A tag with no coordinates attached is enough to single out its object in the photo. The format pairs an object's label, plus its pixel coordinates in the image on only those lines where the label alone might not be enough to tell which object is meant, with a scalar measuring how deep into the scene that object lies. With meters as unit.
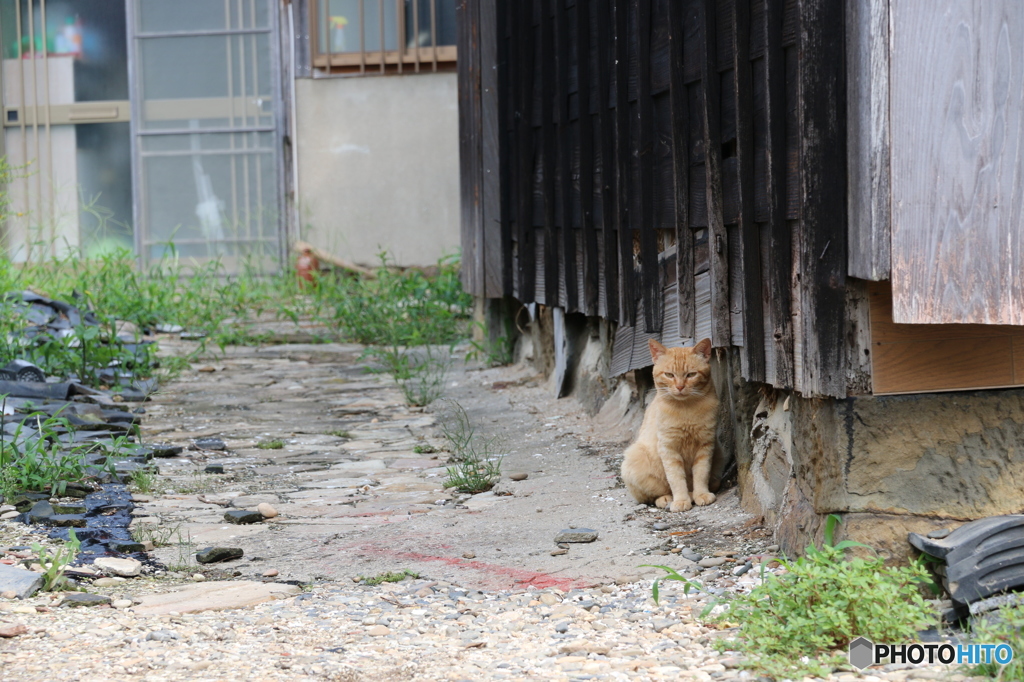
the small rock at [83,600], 5.81
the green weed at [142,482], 8.45
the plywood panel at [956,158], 5.10
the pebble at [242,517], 7.70
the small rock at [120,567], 6.38
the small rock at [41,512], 7.36
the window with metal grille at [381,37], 21.33
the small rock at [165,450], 9.85
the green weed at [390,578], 6.22
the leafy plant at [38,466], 7.99
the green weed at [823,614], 4.74
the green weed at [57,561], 6.02
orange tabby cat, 7.50
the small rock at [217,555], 6.68
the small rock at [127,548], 6.82
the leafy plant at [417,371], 12.66
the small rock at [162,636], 5.28
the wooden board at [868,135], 5.14
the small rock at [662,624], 5.32
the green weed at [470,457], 8.60
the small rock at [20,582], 5.87
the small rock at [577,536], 6.90
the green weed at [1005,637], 4.29
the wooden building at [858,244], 5.14
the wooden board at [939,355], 5.57
